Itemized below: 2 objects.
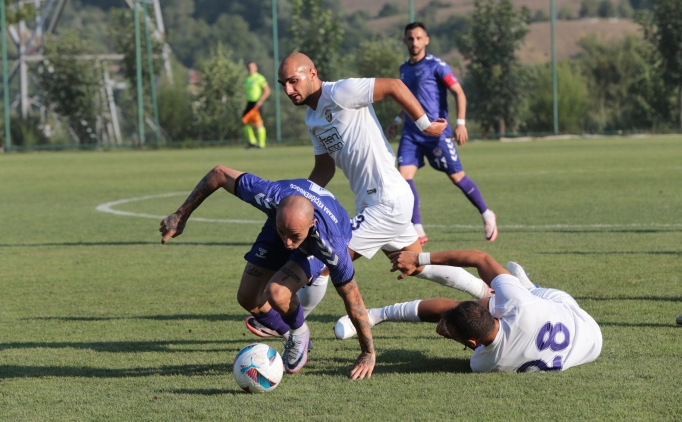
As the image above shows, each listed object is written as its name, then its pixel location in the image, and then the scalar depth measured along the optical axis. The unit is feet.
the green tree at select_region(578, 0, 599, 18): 362.33
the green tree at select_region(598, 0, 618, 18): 361.10
